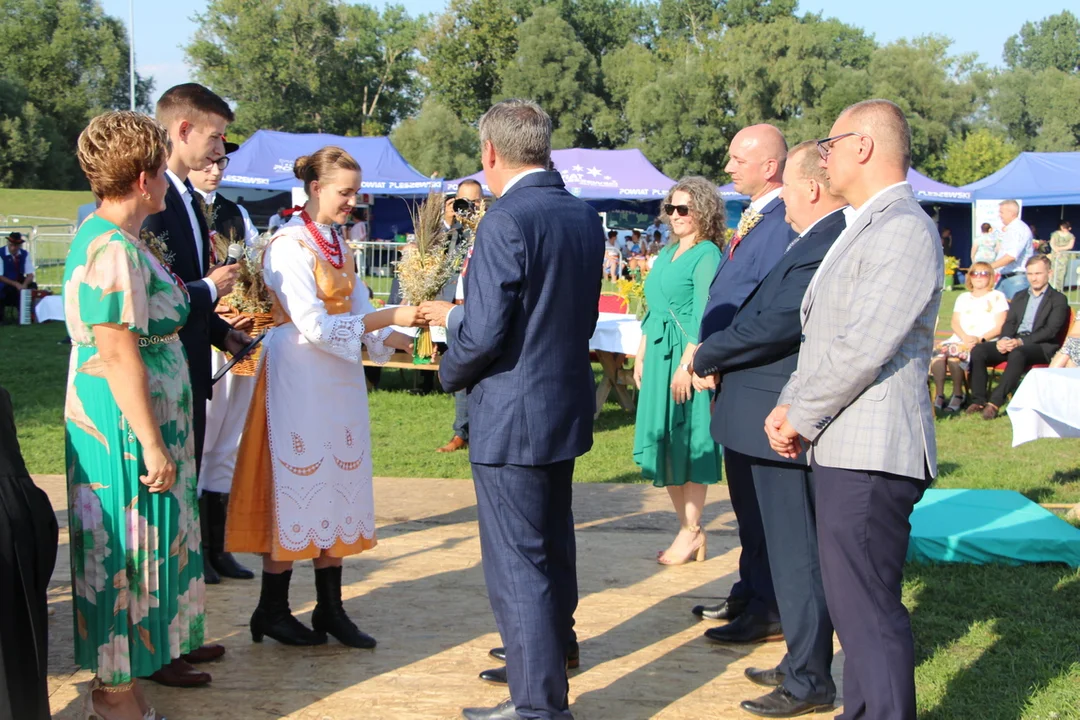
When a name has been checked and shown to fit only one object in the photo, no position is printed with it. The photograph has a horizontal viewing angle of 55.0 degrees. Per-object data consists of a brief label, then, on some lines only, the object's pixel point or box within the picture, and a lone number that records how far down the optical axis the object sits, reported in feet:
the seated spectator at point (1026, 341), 34.47
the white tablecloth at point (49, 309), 55.80
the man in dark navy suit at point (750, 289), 14.24
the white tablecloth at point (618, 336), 32.78
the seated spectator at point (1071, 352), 27.32
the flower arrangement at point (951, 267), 90.54
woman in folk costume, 13.26
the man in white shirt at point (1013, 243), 50.31
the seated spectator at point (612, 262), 88.02
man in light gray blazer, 9.65
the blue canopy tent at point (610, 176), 88.89
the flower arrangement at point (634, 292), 34.55
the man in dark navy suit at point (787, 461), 12.03
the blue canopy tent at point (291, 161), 85.15
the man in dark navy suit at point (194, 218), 14.48
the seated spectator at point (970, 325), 35.65
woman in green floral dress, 10.63
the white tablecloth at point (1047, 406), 20.72
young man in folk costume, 16.65
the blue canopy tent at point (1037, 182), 88.48
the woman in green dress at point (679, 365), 17.33
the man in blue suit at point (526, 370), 10.70
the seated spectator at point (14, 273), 56.75
